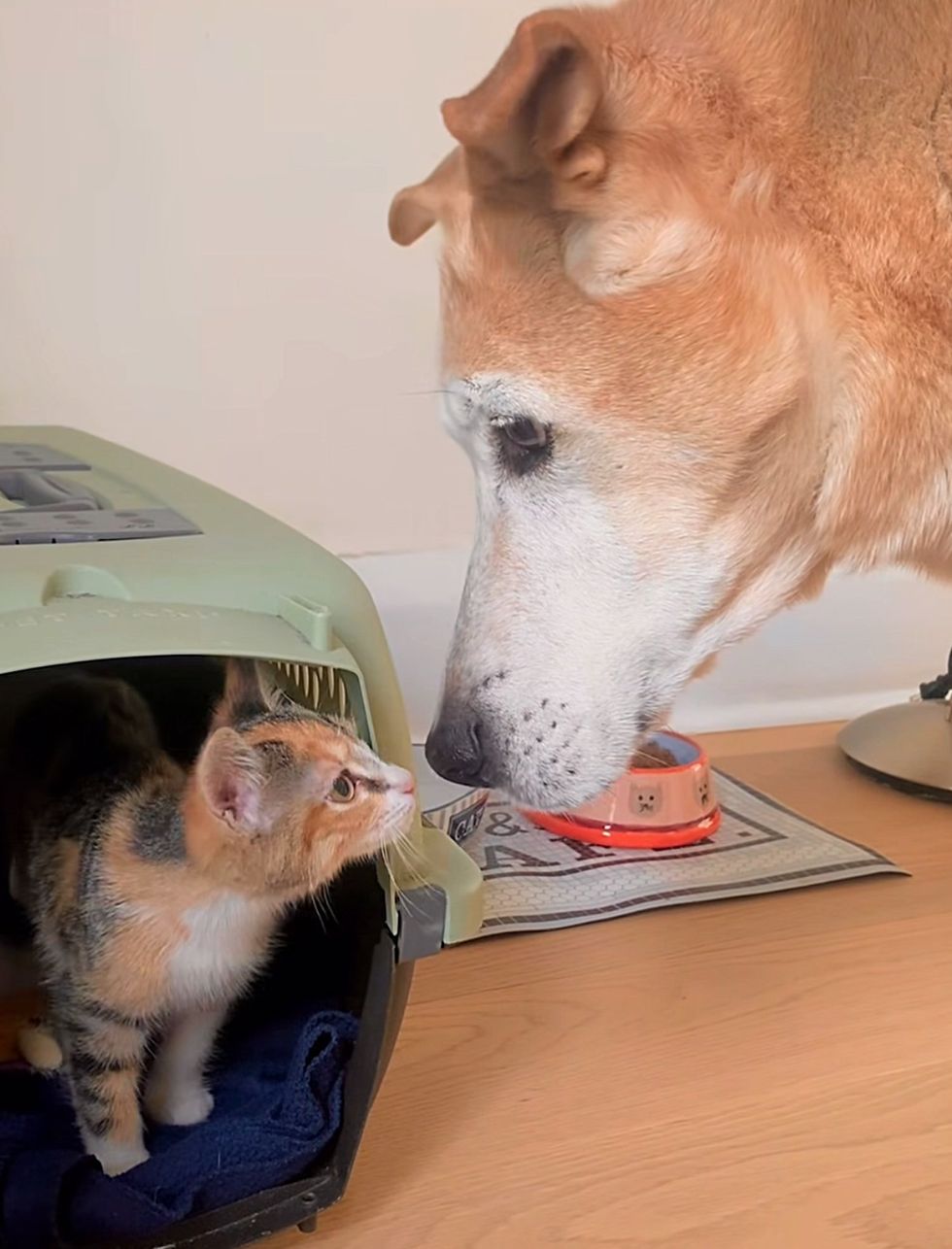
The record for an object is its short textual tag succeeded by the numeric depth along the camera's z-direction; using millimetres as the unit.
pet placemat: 1185
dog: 729
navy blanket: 702
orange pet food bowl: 1313
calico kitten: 777
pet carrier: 667
